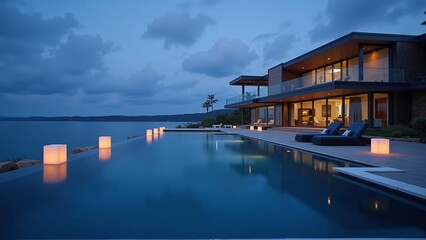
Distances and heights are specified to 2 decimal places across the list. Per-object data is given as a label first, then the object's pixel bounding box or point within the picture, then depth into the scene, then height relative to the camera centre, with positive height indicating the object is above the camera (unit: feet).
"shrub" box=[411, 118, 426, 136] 44.40 -0.56
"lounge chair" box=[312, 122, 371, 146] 37.17 -2.30
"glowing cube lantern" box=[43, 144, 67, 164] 23.62 -2.74
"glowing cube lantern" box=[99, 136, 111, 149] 37.93 -2.81
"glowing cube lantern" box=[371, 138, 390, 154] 29.73 -2.53
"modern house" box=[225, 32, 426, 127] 53.93 +7.68
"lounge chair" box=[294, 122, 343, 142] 42.34 -1.69
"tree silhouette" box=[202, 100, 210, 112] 175.94 +9.89
